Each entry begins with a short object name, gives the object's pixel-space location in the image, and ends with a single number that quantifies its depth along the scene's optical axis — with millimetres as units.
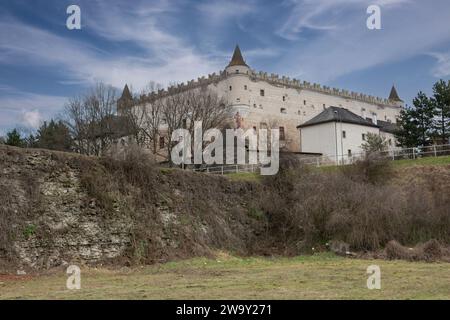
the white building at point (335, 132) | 67312
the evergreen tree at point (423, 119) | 59594
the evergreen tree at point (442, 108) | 58844
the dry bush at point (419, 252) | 21828
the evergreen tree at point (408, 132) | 59719
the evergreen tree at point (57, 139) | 58406
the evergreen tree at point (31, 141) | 62484
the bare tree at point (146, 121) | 61406
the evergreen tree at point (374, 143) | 60219
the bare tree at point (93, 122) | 57594
